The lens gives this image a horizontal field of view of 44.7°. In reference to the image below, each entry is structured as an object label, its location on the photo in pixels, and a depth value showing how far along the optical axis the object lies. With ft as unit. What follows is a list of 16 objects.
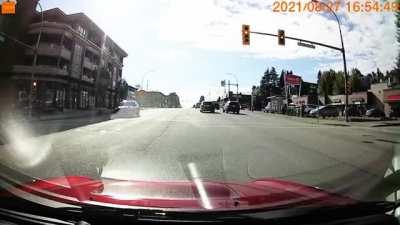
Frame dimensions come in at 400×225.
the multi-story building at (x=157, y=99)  504.02
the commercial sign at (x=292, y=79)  235.61
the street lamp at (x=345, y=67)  120.57
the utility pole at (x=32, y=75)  104.75
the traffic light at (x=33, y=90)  114.58
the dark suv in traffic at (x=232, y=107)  212.64
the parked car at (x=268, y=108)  271.04
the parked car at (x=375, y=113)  185.57
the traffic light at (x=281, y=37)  105.19
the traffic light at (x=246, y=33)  100.27
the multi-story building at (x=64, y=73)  121.34
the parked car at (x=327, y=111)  191.21
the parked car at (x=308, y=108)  203.54
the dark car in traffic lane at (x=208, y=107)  212.43
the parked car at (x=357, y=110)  205.87
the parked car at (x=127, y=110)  129.50
